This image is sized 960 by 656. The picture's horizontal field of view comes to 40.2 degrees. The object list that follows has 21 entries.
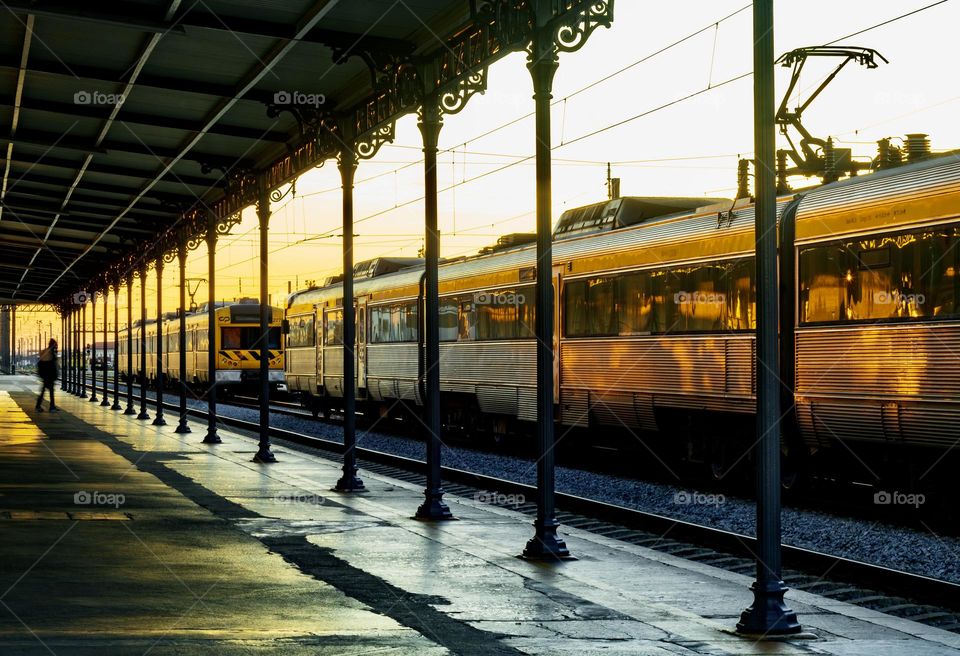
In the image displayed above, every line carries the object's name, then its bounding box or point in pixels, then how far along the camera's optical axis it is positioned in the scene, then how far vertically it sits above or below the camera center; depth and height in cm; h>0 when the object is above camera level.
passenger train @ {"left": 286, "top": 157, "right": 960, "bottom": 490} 1227 +30
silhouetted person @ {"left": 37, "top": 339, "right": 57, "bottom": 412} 3281 -20
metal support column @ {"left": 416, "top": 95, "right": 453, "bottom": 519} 1210 +43
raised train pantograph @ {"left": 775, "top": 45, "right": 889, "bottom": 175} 1640 +322
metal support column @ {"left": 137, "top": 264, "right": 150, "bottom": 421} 3067 -4
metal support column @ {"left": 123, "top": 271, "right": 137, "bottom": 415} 3245 +62
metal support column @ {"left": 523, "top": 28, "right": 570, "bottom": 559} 988 +40
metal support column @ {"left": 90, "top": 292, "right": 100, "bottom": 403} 4159 +73
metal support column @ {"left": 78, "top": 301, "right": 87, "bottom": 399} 4484 -1
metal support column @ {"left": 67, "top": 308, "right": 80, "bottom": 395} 5182 -10
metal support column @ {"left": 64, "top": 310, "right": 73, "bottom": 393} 5472 +17
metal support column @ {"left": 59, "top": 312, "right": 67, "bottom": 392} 5775 +40
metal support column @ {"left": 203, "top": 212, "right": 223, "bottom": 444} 2233 +25
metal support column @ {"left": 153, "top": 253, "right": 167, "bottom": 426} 2805 -71
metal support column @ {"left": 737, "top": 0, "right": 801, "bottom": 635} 724 -15
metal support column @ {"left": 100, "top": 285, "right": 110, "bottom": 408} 3817 -103
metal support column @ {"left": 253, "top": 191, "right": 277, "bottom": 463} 1867 +11
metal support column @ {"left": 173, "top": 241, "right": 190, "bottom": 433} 2452 +62
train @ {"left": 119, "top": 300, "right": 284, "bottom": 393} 4697 +31
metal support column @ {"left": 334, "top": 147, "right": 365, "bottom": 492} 1456 +16
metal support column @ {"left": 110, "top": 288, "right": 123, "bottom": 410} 3502 -32
